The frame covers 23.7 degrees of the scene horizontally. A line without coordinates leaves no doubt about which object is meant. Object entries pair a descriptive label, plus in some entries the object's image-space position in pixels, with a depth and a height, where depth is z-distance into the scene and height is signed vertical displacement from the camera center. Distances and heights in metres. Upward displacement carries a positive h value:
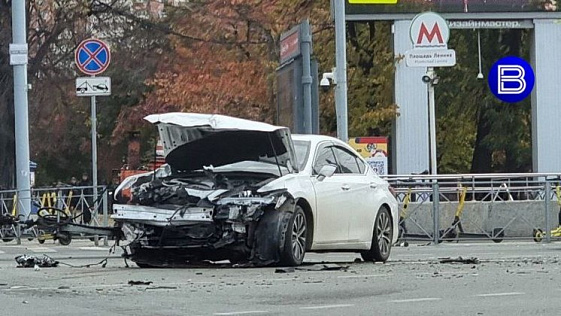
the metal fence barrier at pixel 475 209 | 24.78 -1.23
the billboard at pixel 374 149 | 30.06 -0.09
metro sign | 27.25 +2.30
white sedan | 14.39 -0.56
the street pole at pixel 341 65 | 25.86 +1.56
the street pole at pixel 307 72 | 22.96 +1.29
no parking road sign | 25.06 +1.81
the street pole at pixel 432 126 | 30.50 +0.41
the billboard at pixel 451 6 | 31.83 +3.30
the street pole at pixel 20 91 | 27.31 +1.28
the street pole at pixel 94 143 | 24.68 +0.15
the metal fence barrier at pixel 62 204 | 22.66 -0.95
